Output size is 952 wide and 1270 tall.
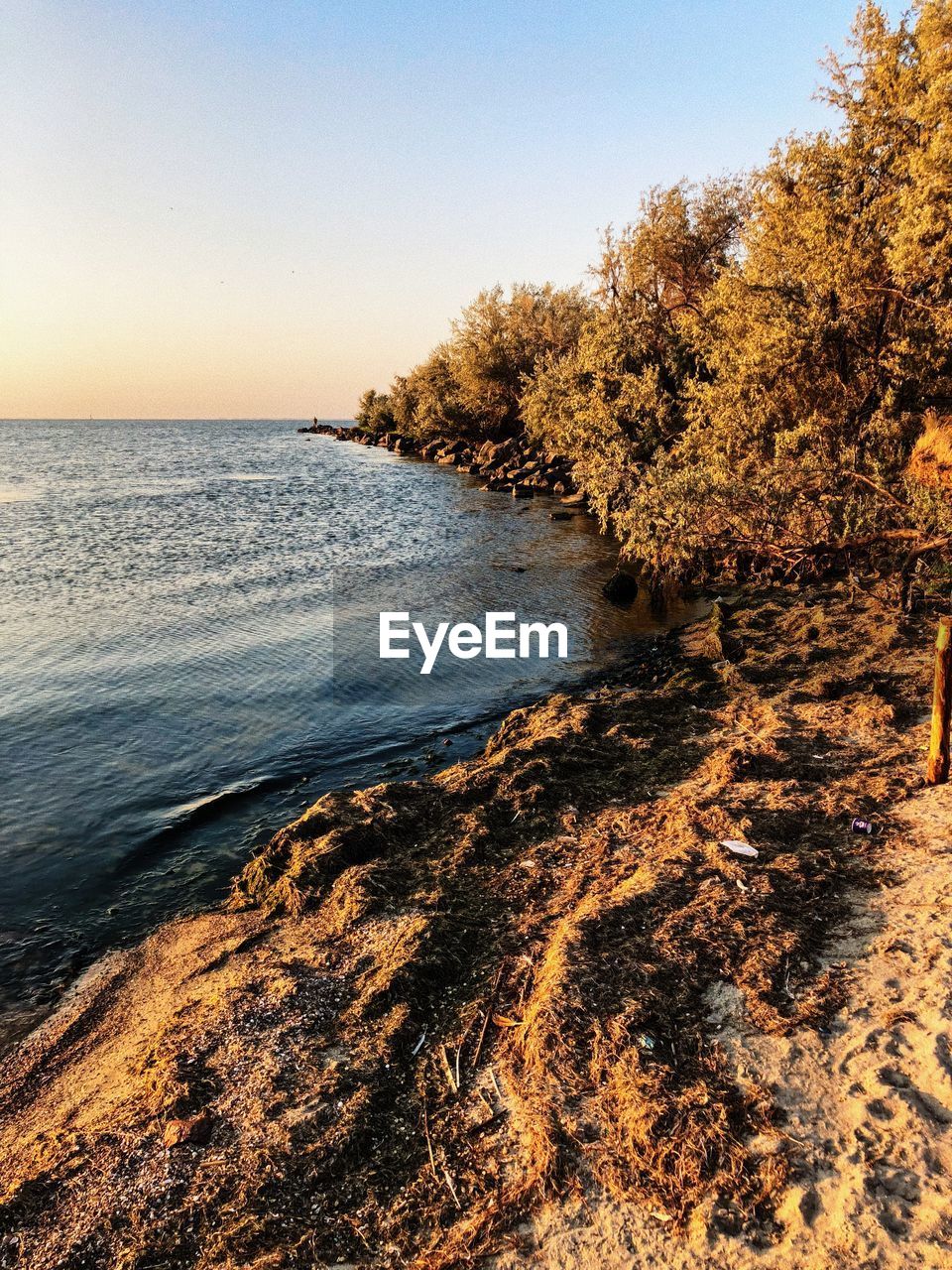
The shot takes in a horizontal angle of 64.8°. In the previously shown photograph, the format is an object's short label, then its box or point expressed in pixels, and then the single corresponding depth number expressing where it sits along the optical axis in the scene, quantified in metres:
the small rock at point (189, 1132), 6.05
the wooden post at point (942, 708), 9.77
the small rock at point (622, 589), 24.20
